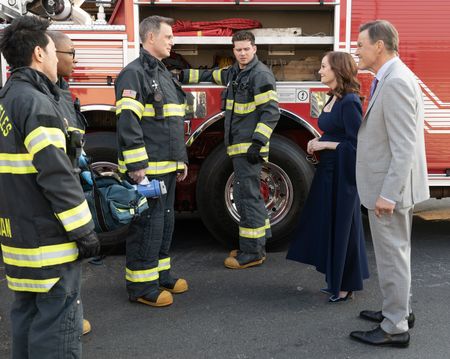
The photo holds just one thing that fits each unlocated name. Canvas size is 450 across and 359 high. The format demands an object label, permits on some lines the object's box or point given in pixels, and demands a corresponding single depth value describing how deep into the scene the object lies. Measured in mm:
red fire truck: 4477
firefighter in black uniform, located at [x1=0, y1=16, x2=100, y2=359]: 2193
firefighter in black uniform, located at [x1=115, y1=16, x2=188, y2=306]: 3586
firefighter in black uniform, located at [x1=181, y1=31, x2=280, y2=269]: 4297
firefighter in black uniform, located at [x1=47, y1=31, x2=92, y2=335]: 3264
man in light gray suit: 2871
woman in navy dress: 3635
